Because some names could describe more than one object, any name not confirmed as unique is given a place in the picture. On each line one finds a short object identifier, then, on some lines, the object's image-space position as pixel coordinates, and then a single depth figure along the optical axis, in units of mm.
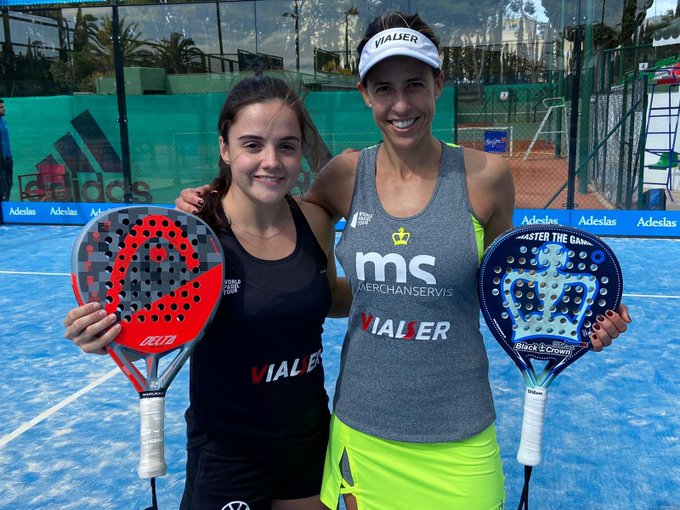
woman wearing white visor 1631
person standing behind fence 10812
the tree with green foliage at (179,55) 13766
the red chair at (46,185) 10984
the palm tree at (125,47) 13273
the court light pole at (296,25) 11669
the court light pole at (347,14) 12484
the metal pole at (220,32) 12552
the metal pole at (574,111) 8633
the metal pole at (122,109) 10141
